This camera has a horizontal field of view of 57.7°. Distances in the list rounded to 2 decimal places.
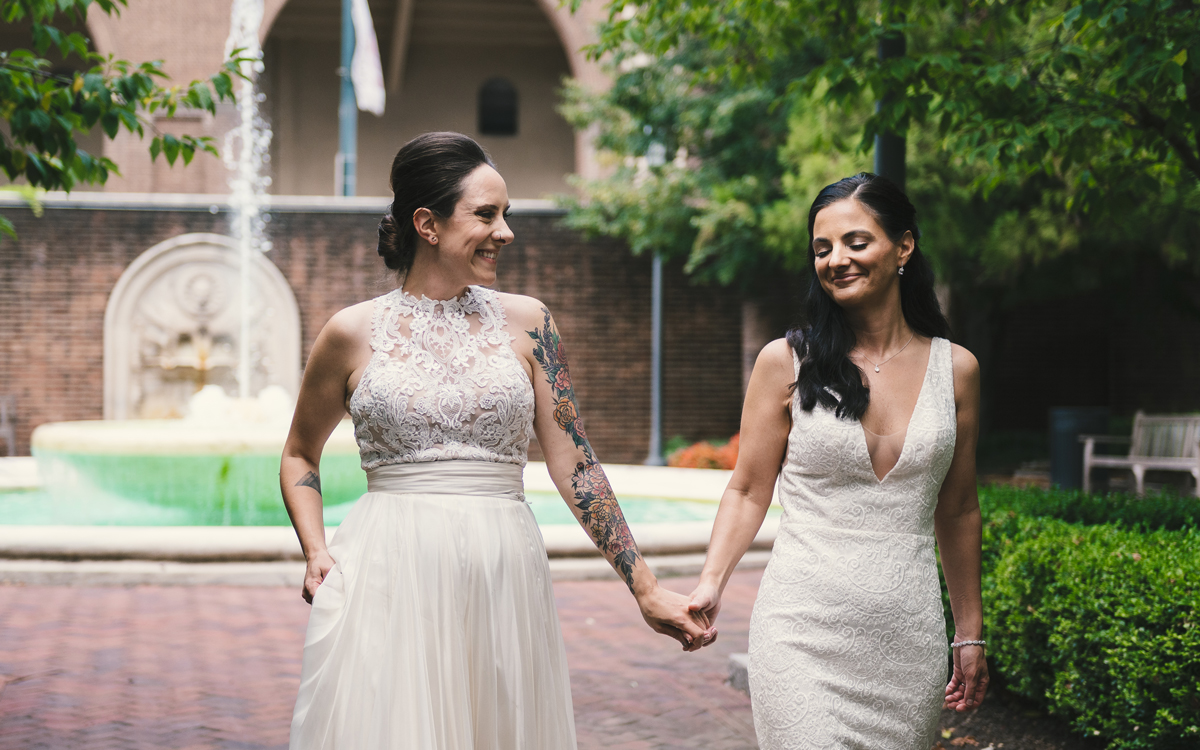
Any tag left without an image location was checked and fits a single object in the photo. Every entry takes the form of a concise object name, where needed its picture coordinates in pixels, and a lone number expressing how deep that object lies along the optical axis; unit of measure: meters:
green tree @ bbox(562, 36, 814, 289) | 14.23
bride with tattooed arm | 2.45
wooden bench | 12.05
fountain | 10.02
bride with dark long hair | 2.46
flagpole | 20.59
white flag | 19.61
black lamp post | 5.39
